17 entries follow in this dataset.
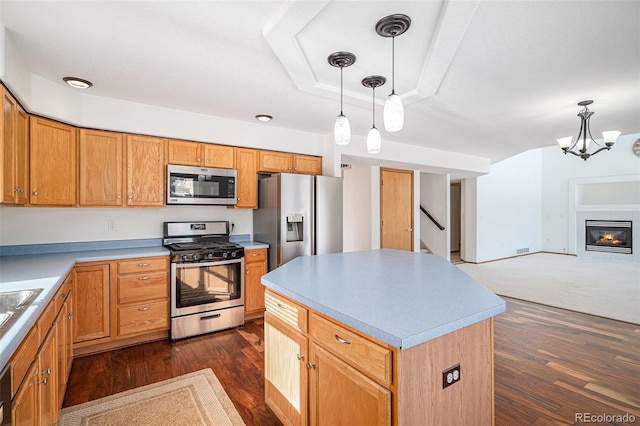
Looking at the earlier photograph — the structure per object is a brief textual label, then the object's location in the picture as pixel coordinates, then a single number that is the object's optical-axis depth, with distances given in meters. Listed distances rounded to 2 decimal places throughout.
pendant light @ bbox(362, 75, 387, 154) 2.16
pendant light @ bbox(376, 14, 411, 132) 1.76
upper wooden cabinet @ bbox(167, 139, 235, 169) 3.33
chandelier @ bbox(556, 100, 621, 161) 3.36
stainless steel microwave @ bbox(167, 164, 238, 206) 3.28
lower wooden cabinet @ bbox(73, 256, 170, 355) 2.72
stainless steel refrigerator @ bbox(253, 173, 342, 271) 3.58
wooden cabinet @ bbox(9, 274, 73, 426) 1.13
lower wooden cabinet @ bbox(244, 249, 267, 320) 3.54
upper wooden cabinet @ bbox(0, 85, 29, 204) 1.93
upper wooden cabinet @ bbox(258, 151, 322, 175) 3.87
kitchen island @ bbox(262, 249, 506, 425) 1.11
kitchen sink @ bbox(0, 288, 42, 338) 1.23
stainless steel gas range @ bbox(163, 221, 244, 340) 3.08
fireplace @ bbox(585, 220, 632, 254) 7.83
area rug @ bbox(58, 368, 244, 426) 1.91
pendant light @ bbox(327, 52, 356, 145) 2.09
